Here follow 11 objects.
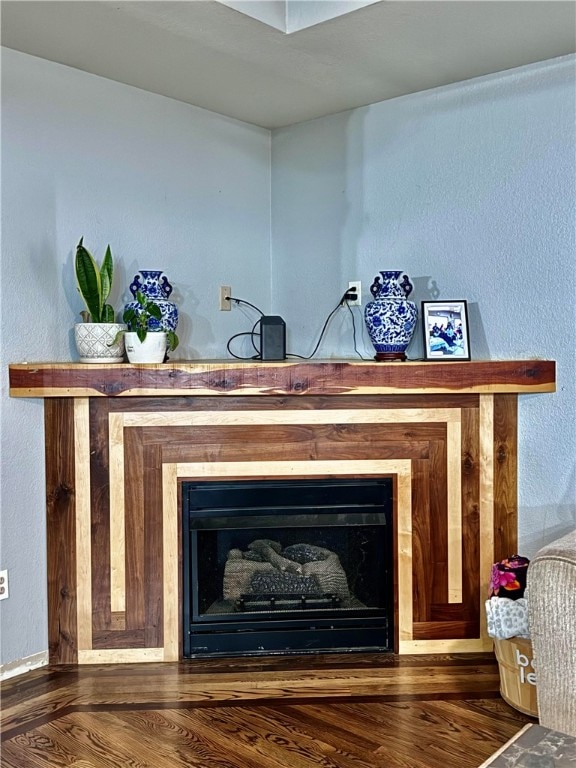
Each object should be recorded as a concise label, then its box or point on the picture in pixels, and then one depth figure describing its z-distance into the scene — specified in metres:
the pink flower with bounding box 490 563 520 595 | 2.30
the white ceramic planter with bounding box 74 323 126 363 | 2.53
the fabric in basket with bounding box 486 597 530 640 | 2.22
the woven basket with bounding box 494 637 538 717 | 2.13
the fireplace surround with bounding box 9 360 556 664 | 2.55
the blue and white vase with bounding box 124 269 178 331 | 2.69
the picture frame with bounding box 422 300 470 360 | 2.73
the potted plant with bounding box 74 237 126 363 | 2.51
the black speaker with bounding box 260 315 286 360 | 2.84
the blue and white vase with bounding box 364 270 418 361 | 2.71
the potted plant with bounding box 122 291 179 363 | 2.50
